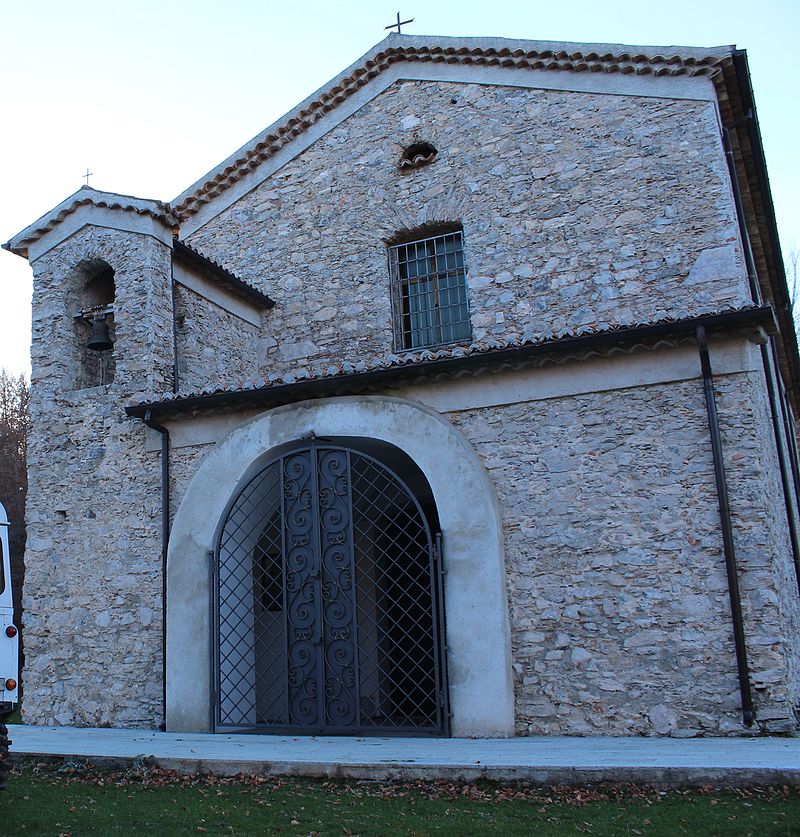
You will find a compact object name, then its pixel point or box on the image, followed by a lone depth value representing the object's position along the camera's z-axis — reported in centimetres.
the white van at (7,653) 625
